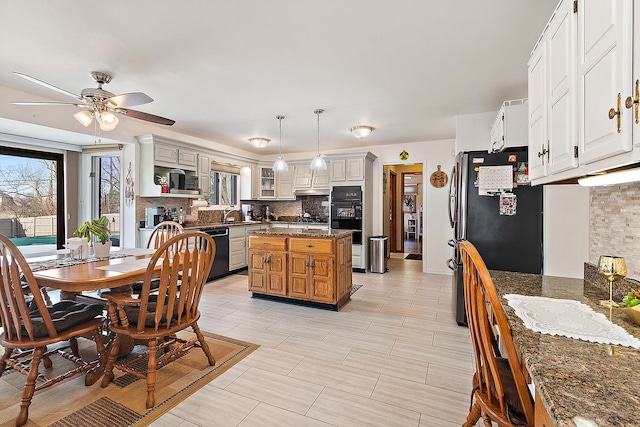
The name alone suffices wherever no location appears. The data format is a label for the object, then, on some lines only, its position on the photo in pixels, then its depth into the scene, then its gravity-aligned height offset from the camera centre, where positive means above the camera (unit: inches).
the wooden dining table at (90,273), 73.3 -16.8
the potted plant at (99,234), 103.9 -8.5
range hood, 249.8 +16.0
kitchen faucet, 246.1 -0.5
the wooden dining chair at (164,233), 126.0 -10.6
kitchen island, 138.4 -26.3
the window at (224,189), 238.6 +17.9
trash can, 222.4 -32.5
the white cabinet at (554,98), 49.3 +21.3
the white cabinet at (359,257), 224.7 -34.5
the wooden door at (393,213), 299.2 -2.3
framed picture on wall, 411.2 +10.7
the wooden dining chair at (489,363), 38.1 -21.0
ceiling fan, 98.6 +36.1
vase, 105.2 -13.7
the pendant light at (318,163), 164.9 +26.0
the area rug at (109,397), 68.7 -47.3
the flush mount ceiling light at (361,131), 180.3 +48.1
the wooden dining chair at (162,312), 75.4 -27.7
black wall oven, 224.5 +1.3
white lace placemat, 38.1 -15.8
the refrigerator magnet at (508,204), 111.0 +2.6
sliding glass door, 157.9 +6.3
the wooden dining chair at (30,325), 67.1 -28.3
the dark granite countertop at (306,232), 140.8 -10.7
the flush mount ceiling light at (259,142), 209.2 +48.1
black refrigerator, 109.3 +0.0
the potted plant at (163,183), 176.9 +16.6
